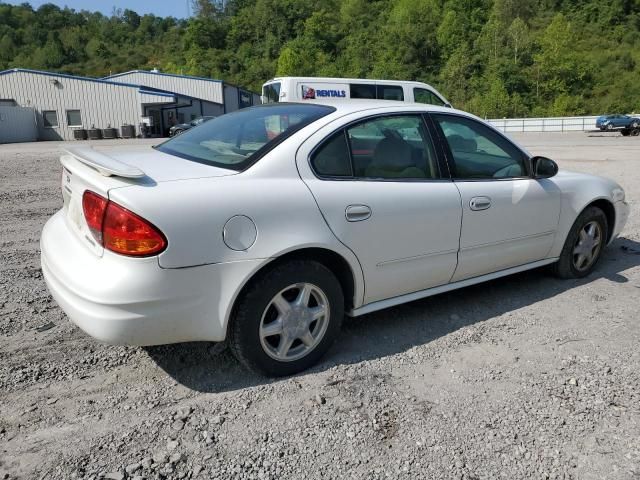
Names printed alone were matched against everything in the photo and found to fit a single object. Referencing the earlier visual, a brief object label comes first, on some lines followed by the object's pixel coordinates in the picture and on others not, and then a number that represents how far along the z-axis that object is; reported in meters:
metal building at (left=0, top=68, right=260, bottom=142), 38.53
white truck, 15.42
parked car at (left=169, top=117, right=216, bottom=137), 34.56
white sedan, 2.49
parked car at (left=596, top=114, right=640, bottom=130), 33.31
